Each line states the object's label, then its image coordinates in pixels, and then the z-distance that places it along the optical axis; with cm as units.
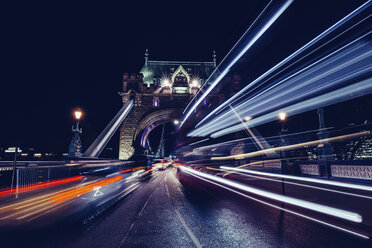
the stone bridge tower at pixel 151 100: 3403
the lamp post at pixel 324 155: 1117
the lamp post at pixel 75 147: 1406
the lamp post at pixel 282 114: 1270
